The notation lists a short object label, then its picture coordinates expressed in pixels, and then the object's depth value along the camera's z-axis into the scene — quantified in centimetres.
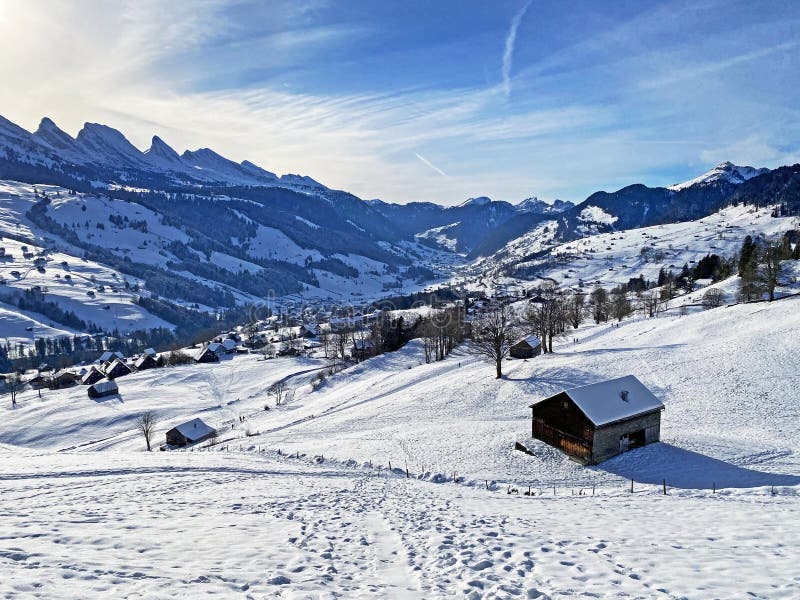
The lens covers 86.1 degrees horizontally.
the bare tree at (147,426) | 5838
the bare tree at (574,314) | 9754
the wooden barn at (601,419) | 3409
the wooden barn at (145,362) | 12688
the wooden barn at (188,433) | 5981
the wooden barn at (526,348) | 7675
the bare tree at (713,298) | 9031
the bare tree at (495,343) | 5641
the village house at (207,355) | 13100
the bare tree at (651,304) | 9458
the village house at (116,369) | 11569
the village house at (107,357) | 13798
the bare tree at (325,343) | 12427
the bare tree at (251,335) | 16190
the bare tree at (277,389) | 8512
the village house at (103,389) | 8994
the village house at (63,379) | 11519
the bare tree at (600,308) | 10262
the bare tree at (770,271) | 7031
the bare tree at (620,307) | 9438
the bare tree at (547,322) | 7282
